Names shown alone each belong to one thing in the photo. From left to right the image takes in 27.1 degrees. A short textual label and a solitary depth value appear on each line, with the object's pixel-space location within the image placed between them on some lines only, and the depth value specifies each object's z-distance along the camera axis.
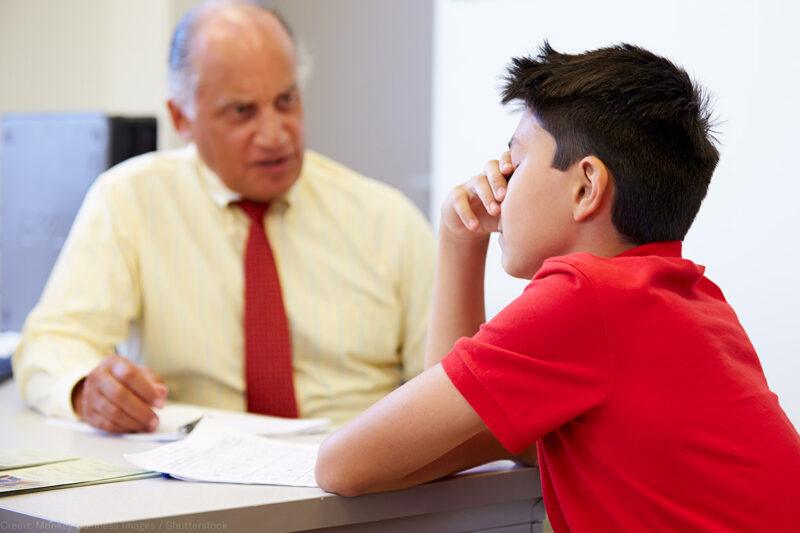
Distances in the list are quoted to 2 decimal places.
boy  1.87
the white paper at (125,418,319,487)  2.11
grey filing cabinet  2.84
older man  2.70
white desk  1.99
